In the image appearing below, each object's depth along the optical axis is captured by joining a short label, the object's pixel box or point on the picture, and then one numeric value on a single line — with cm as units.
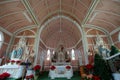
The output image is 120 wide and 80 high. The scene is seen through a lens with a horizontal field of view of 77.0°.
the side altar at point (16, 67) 523
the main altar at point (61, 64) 671
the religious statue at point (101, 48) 737
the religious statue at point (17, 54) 694
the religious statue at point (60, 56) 916
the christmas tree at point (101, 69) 387
